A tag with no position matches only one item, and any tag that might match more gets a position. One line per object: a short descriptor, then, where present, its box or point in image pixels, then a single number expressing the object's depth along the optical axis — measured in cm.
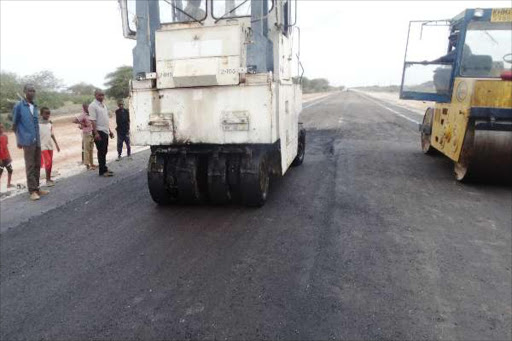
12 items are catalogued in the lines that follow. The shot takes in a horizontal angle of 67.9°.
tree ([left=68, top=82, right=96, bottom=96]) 5247
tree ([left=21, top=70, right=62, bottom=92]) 4216
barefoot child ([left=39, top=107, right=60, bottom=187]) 748
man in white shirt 772
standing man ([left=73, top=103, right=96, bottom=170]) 873
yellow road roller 622
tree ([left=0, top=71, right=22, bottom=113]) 2480
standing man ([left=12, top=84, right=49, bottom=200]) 614
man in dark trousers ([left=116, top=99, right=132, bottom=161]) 953
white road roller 502
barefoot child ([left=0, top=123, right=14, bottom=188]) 758
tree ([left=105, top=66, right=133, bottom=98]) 3312
